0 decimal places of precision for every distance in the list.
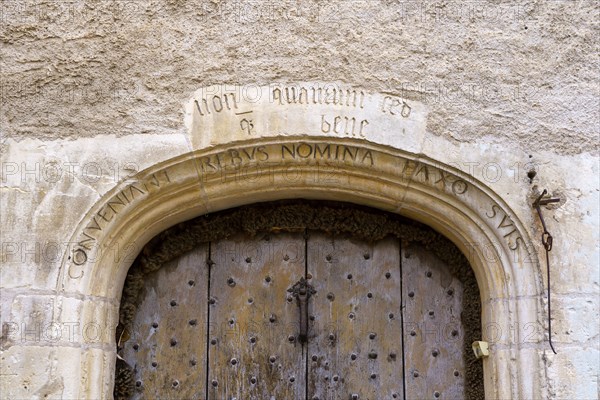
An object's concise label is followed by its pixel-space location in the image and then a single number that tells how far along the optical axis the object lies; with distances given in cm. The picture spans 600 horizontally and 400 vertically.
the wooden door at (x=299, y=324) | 320
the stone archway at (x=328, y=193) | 296
